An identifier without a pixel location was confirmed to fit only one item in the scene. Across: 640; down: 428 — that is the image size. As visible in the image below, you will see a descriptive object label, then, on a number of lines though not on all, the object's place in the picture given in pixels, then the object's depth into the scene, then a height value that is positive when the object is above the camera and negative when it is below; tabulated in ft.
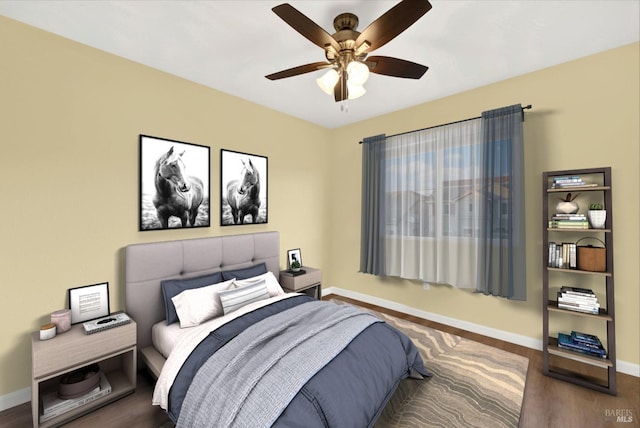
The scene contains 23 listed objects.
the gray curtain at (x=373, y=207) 12.21 +0.39
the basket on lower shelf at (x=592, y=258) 6.96 -1.20
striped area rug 5.83 -4.53
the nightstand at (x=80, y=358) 5.47 -3.21
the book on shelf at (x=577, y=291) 7.25 -2.19
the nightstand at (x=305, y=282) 11.02 -2.89
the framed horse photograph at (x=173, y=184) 8.08 +1.04
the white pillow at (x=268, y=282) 8.50 -2.24
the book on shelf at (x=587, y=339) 7.11 -3.48
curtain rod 8.52 +3.59
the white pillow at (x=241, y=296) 7.57 -2.44
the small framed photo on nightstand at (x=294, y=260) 11.95 -2.13
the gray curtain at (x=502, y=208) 8.61 +0.22
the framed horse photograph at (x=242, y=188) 9.95 +1.10
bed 4.43 -2.86
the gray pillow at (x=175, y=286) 7.43 -2.15
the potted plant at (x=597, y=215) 7.02 -0.03
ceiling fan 4.59 +3.50
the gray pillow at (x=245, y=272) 9.02 -2.04
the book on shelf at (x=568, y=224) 7.26 -0.28
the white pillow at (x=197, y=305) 7.19 -2.54
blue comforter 4.36 -3.20
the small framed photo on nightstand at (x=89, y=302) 6.83 -2.31
